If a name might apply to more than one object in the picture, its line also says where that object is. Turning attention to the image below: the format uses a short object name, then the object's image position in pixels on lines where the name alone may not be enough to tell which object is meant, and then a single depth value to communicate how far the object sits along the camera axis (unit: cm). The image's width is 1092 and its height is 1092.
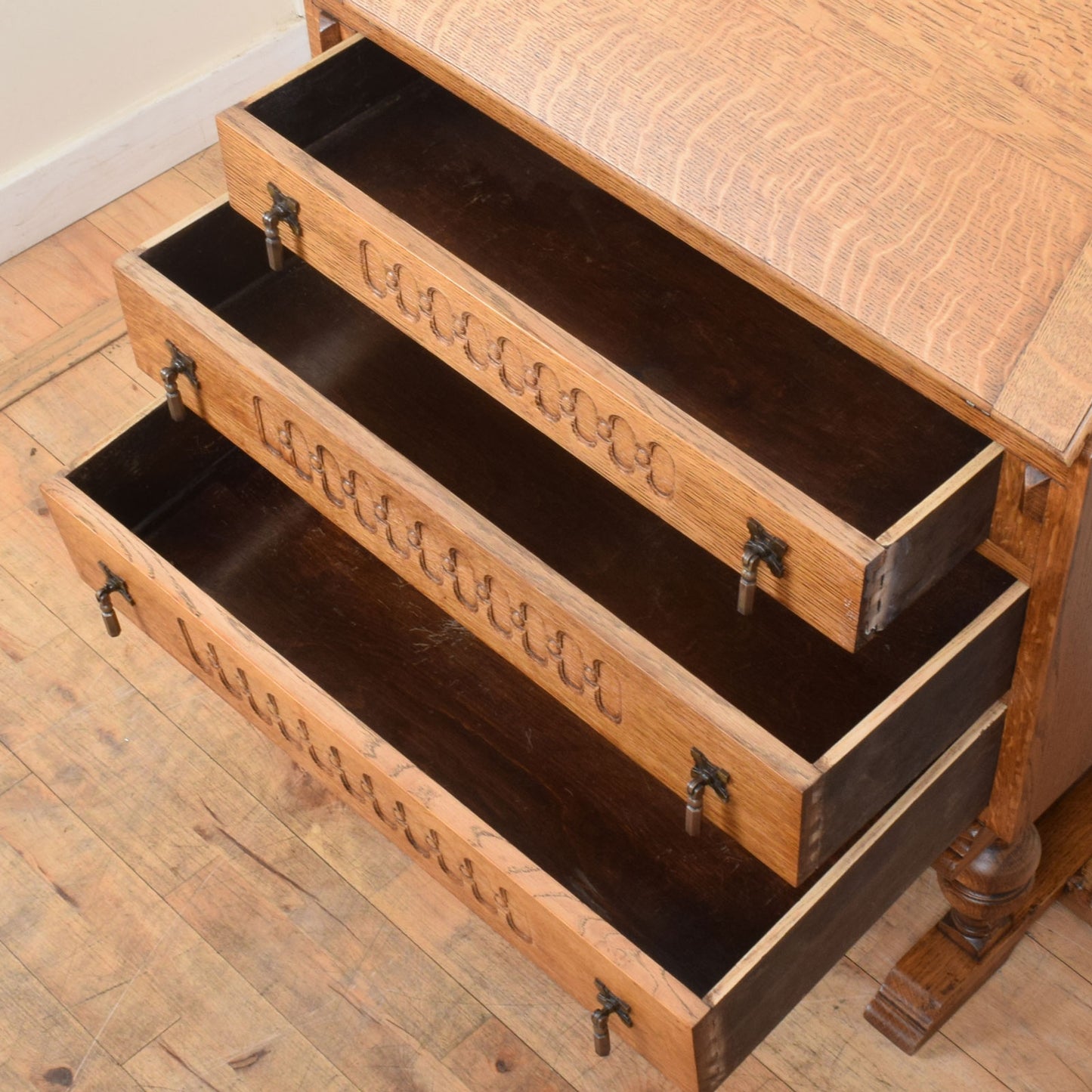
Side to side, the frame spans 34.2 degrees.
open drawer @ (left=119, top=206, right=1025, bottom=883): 109
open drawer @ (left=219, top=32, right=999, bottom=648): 104
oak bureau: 104
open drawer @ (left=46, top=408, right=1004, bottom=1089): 117
